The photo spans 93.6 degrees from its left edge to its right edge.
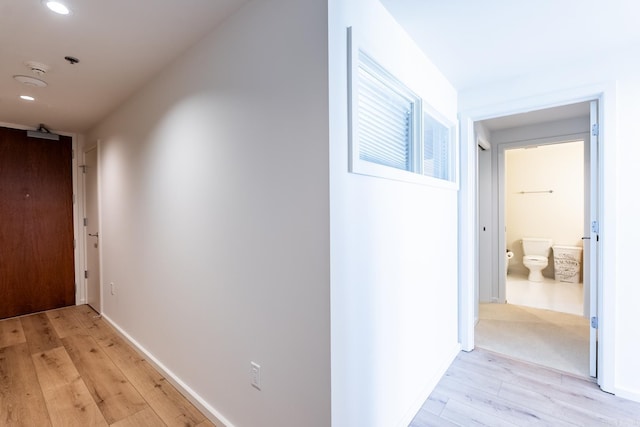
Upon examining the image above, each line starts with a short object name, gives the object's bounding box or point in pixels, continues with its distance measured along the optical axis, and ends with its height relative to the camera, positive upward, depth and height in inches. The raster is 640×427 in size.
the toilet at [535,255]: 202.5 -31.6
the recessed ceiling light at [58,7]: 59.0 +41.1
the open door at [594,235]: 83.9 -6.9
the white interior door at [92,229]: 140.7 -8.5
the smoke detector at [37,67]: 81.6 +40.5
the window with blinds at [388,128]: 52.1 +19.1
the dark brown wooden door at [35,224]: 136.9 -5.6
